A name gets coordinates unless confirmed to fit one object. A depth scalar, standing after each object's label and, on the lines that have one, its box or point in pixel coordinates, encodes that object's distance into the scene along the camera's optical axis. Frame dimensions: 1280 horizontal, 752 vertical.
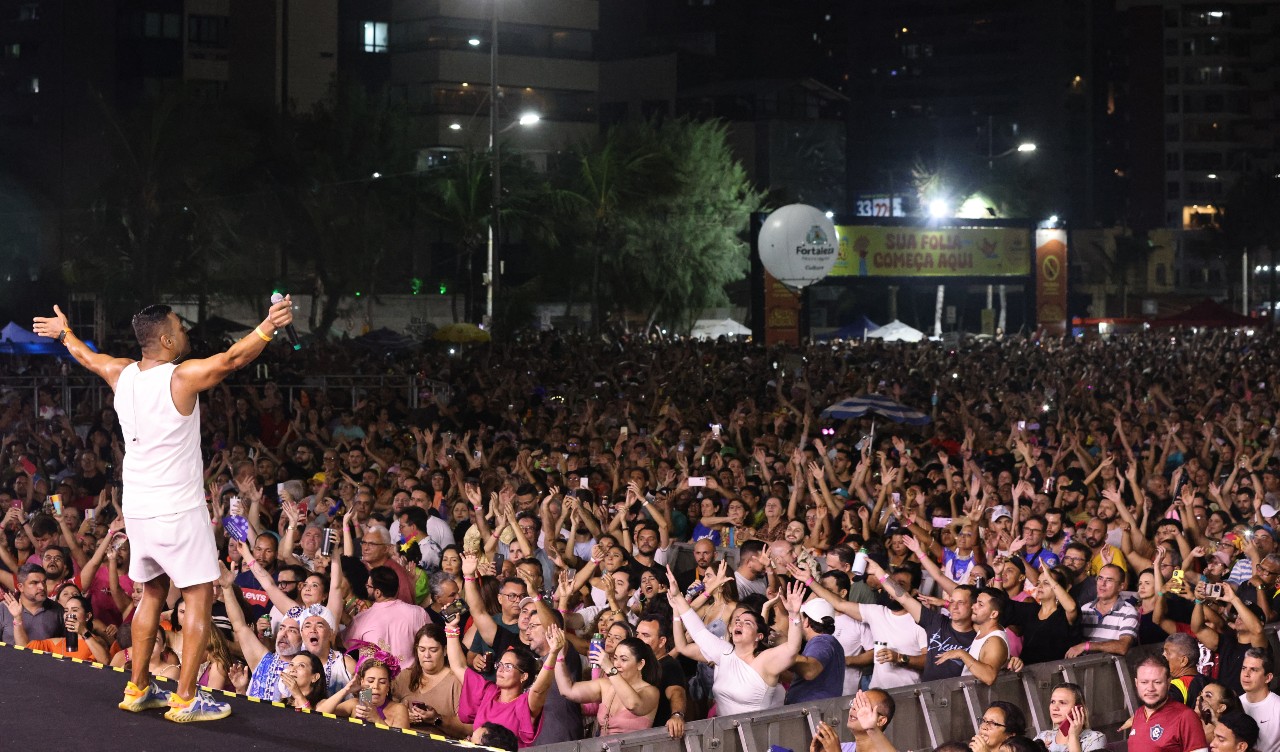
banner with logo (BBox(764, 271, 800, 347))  38.09
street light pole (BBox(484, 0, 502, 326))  33.22
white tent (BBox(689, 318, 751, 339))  56.41
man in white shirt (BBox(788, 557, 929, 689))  8.45
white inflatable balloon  30.78
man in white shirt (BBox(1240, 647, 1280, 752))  7.65
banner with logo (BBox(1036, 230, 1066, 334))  42.84
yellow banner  39.66
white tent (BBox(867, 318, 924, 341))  47.91
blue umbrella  19.06
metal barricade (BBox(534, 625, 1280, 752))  6.94
